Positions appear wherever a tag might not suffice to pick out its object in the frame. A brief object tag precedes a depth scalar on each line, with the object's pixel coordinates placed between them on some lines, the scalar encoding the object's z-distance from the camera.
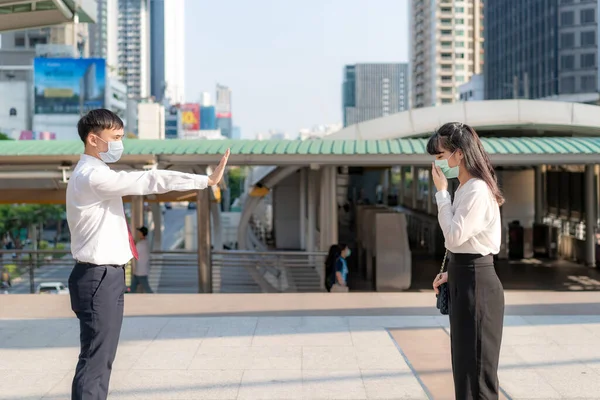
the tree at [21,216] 58.21
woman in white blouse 4.45
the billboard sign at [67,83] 89.06
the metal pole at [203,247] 14.30
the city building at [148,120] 129.38
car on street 18.85
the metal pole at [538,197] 26.91
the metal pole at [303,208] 25.59
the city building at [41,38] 109.19
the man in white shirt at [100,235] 4.53
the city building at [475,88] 113.75
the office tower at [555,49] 81.56
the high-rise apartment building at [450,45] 134.00
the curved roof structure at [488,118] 20.09
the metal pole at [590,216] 21.69
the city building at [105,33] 171.38
